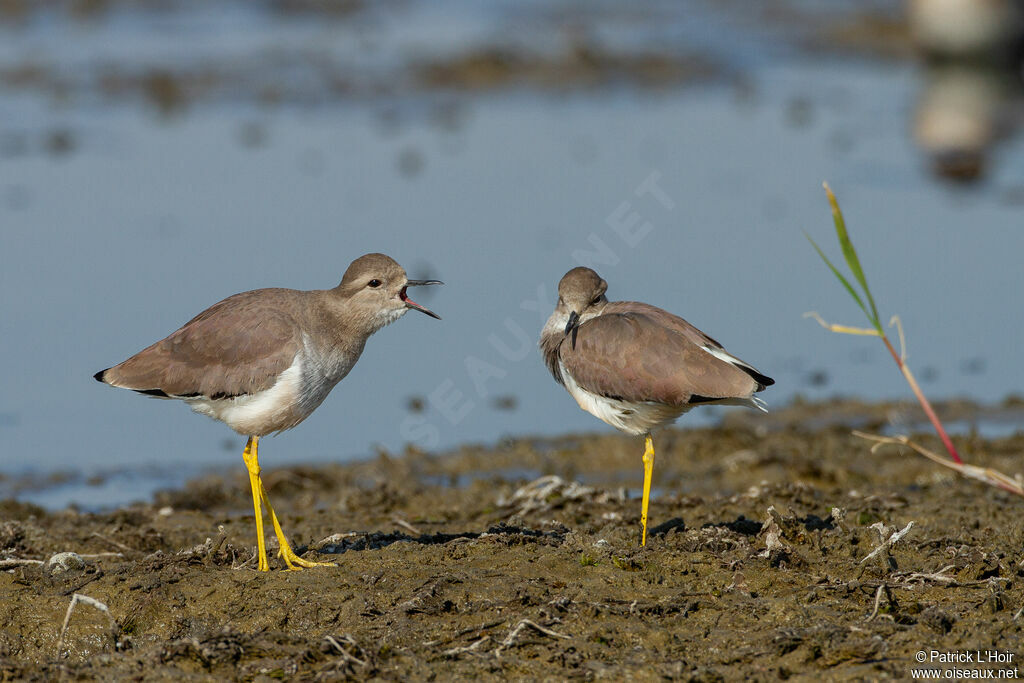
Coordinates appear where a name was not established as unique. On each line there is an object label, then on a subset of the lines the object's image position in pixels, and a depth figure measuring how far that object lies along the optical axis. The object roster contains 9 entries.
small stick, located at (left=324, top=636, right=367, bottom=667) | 11.34
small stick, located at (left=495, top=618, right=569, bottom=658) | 11.74
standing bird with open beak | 14.20
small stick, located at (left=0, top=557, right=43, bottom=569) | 13.77
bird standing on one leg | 14.12
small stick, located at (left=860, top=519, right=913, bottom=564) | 13.32
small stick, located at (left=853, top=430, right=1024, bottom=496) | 10.17
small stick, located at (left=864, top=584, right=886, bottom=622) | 12.05
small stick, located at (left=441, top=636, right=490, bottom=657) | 11.69
